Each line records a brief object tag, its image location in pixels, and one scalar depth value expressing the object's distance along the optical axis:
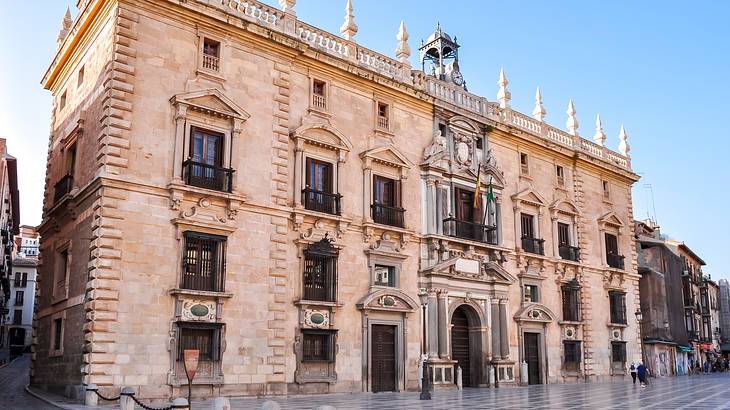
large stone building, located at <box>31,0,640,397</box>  18.80
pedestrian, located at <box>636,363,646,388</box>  28.19
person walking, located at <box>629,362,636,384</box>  31.37
